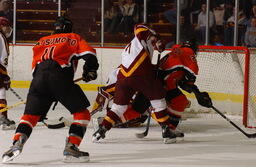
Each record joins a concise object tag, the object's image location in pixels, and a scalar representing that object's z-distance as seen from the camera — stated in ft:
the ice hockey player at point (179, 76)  32.24
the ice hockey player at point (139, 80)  30.40
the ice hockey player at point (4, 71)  35.02
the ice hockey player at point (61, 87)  26.24
